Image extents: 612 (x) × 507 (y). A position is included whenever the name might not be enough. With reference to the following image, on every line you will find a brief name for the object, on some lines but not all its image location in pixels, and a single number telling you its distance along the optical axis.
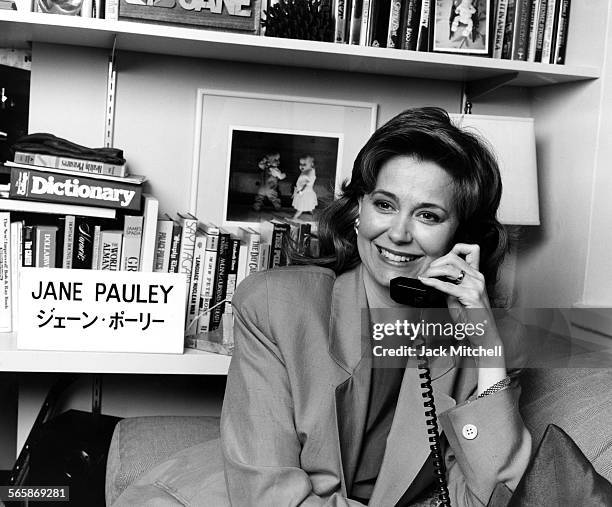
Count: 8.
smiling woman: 1.25
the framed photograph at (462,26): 2.00
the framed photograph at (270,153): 2.12
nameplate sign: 1.71
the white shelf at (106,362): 1.68
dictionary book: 1.74
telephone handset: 1.23
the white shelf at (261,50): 1.75
